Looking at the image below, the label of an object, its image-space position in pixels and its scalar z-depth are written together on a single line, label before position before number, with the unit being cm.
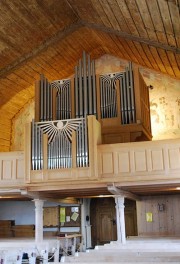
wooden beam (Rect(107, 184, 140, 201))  1141
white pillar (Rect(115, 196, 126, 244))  1202
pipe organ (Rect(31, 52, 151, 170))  1158
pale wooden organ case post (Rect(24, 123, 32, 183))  1157
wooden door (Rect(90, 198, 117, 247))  1728
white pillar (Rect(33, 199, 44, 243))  1251
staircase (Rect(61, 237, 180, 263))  761
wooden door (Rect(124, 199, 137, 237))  1708
